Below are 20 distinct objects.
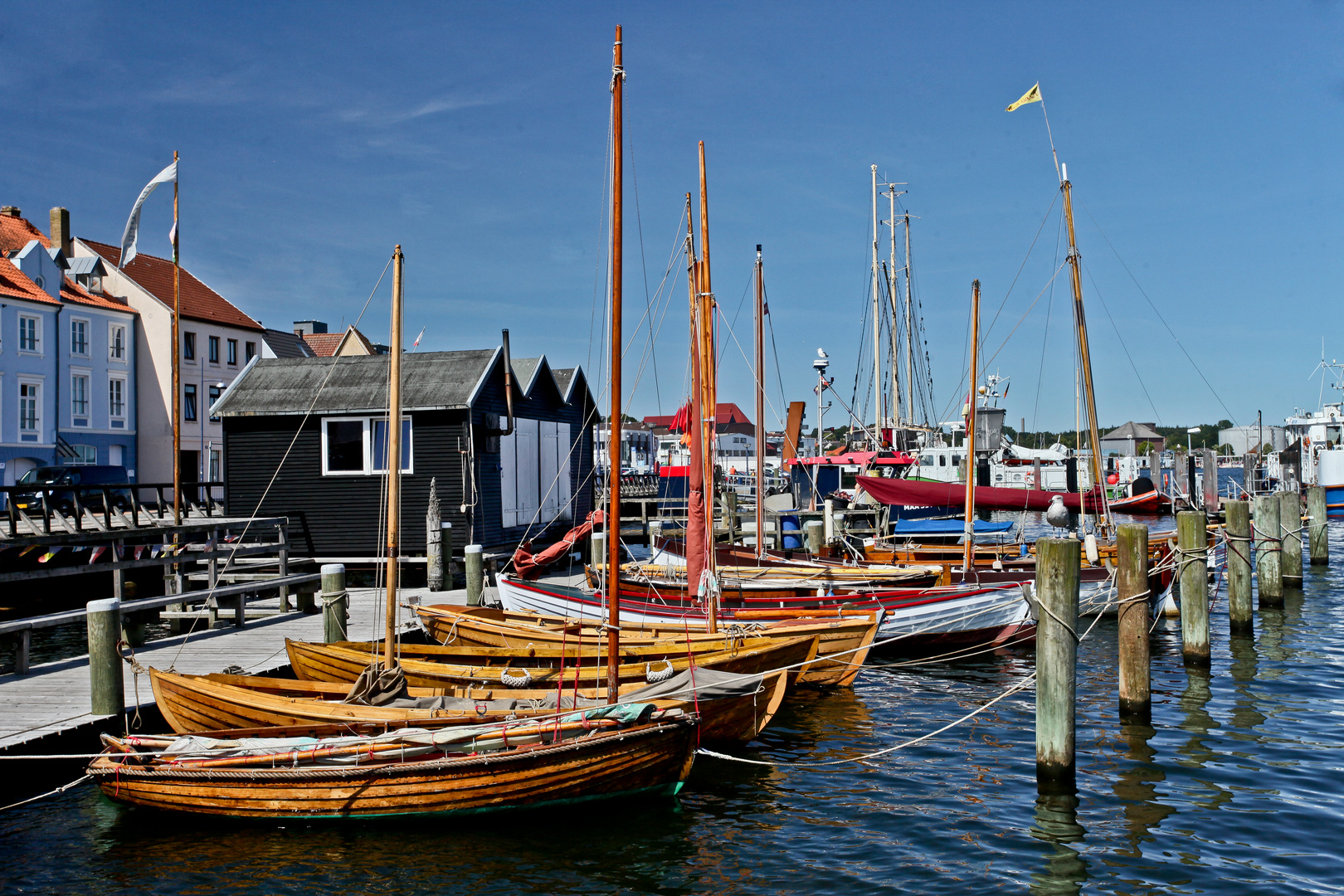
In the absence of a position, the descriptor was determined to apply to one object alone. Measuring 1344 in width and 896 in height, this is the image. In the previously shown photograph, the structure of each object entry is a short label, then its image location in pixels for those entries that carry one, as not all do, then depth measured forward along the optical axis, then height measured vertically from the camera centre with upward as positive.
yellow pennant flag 21.42 +7.88
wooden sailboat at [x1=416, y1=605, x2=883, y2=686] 14.56 -2.36
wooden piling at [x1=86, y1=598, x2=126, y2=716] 10.74 -1.94
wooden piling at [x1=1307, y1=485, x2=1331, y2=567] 29.58 -1.98
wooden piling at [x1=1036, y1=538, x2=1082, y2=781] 10.06 -1.83
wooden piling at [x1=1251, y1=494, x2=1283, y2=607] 22.61 -2.13
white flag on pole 21.59 +5.49
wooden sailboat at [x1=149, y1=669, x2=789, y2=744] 10.12 -2.42
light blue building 43.69 +5.55
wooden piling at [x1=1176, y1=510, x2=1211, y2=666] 14.89 -1.87
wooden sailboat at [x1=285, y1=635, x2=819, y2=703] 11.90 -2.38
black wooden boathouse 25.81 +0.76
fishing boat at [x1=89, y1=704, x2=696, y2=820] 9.51 -2.78
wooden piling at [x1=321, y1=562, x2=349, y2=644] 14.85 -1.88
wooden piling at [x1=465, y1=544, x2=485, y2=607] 18.80 -1.88
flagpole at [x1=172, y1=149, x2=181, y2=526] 20.95 +1.81
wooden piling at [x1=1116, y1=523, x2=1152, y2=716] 12.12 -1.57
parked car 26.91 +0.05
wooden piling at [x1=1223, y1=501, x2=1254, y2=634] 18.55 -1.93
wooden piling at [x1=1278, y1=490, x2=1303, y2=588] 24.55 -1.81
